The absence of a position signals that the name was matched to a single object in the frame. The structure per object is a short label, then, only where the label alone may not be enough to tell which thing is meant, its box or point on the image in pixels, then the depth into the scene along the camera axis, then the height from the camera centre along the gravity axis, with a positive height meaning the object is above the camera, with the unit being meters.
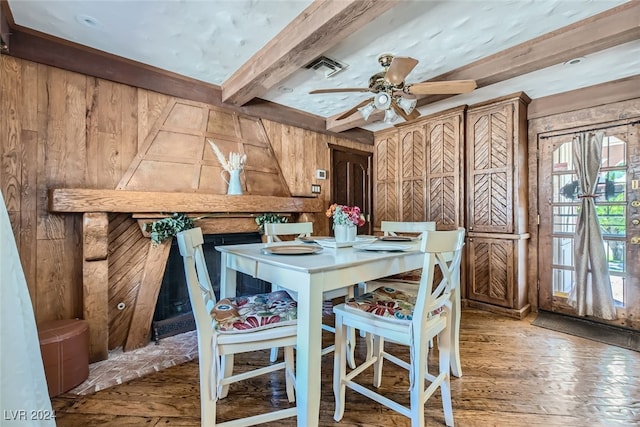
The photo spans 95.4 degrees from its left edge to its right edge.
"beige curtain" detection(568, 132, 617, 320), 2.88 -0.36
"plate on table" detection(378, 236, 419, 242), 2.21 -0.20
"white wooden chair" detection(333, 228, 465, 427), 1.38 -0.57
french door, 2.76 -0.05
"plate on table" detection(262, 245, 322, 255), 1.67 -0.22
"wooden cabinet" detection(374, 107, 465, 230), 3.58 +0.56
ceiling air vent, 2.38 +1.25
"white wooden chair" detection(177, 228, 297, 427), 1.35 -0.59
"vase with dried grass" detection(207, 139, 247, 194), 2.90 +0.46
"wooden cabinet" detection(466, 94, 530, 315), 3.14 +0.11
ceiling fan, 1.90 +0.88
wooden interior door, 4.14 +0.50
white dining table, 1.31 -0.32
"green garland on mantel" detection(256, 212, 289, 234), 3.07 -0.06
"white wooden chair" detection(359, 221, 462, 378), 1.95 -0.63
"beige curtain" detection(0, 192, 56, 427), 1.13 -0.55
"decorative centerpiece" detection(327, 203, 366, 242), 2.00 -0.06
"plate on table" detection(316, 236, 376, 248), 1.95 -0.21
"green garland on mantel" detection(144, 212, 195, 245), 2.43 -0.11
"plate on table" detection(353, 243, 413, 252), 1.77 -0.22
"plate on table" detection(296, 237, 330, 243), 2.18 -0.20
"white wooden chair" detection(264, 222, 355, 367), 2.10 -0.18
